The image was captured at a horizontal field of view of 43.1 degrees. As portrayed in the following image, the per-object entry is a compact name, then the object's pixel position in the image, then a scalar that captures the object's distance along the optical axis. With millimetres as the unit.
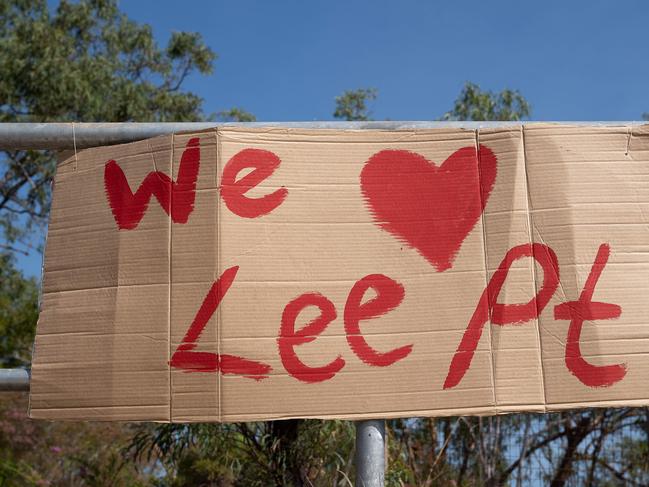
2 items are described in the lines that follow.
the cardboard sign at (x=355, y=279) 2328
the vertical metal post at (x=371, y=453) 2334
